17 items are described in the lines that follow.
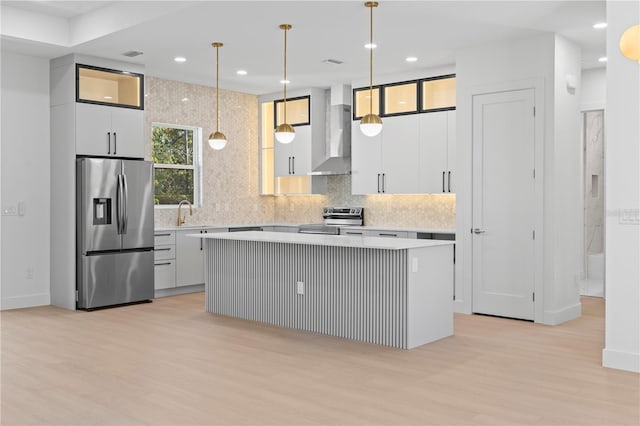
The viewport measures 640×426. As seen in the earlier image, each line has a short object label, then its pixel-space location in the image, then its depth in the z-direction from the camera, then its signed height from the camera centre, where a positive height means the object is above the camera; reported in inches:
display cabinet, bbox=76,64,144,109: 269.6 +53.7
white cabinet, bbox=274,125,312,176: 344.2 +28.0
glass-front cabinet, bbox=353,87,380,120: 315.6 +53.5
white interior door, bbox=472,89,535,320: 240.4 +0.0
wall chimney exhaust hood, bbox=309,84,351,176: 329.7 +39.6
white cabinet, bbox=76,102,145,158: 267.1 +33.0
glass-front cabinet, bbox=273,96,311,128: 344.8 +53.3
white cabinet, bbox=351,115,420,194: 300.0 +23.1
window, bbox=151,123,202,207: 323.0 +22.2
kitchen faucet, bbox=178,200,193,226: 324.2 -5.5
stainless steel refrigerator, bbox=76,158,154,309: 265.3 -12.4
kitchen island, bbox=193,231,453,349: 196.2 -28.5
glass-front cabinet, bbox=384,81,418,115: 299.1 +52.8
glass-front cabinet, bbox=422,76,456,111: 284.7 +52.6
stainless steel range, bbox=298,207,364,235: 331.3 -9.0
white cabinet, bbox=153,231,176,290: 297.0 -27.4
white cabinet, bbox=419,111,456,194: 285.0 +24.8
